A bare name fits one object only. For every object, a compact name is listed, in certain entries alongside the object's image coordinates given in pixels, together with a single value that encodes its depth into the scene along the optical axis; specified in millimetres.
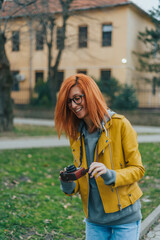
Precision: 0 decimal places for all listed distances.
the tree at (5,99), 13156
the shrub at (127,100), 20562
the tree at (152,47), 19836
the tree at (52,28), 12106
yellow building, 24266
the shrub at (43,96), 24125
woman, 2139
